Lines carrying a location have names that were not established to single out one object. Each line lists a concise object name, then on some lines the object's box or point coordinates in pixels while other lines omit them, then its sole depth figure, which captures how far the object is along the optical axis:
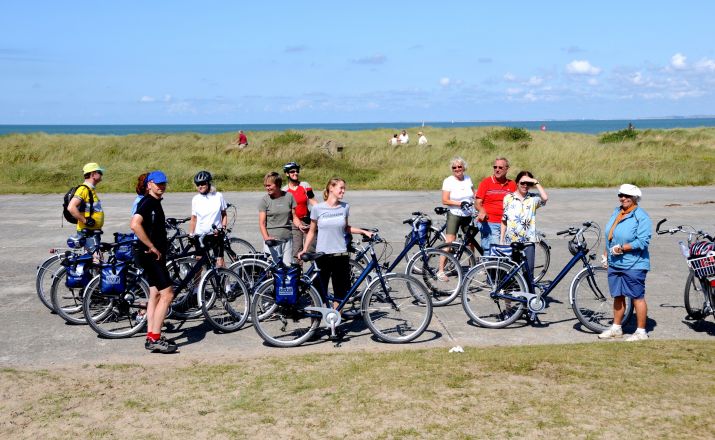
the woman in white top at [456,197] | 10.48
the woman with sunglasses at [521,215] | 8.84
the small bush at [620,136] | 49.81
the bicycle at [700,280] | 7.93
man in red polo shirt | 9.84
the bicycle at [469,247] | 10.17
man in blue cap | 7.44
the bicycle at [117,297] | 8.18
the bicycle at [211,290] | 8.46
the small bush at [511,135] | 55.41
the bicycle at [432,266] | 9.89
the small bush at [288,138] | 41.99
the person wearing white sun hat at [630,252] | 7.68
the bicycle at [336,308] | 7.89
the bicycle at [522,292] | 8.31
